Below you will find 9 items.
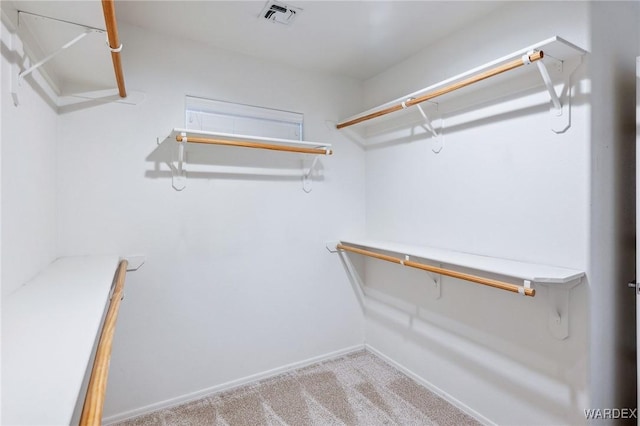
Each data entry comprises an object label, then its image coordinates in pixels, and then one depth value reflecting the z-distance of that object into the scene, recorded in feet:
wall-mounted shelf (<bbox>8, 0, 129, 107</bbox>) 3.88
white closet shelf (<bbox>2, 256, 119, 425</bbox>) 1.80
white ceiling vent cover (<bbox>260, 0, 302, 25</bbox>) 5.99
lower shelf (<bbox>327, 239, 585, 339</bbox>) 4.75
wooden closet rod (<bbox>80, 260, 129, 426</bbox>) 2.02
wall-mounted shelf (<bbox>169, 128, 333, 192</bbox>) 6.53
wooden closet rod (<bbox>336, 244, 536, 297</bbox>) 4.92
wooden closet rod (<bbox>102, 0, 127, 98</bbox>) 3.22
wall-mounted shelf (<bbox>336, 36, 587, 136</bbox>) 4.71
